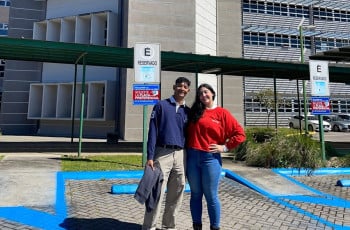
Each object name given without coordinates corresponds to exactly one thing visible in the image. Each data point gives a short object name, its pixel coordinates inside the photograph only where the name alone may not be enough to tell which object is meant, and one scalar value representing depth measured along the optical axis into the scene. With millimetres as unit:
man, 4113
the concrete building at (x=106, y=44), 22688
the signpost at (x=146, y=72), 8539
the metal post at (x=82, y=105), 11344
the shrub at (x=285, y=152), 9664
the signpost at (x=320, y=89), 10258
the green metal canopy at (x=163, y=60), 11766
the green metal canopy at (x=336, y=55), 13812
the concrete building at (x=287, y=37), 33656
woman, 4047
